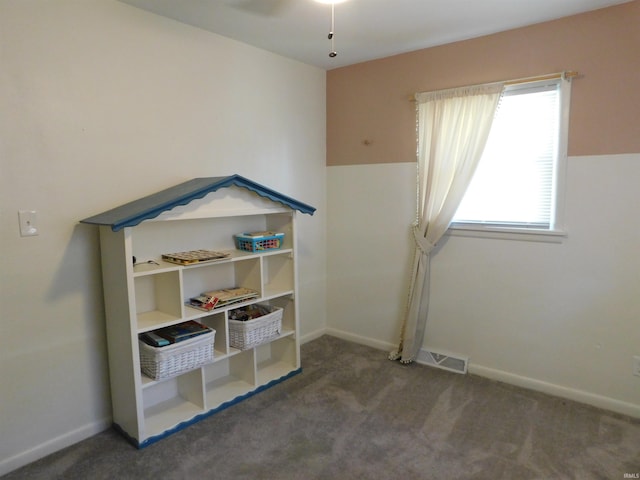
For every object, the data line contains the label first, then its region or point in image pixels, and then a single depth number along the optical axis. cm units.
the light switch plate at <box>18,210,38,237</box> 190
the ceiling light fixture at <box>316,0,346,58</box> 193
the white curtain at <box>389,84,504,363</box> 264
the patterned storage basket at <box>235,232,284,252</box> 262
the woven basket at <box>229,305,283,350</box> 249
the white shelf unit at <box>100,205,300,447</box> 205
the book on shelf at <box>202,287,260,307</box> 243
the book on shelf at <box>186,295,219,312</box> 236
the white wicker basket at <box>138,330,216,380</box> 211
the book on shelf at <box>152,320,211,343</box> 221
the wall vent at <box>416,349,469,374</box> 289
